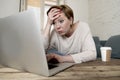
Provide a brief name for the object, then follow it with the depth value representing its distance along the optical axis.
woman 1.30
